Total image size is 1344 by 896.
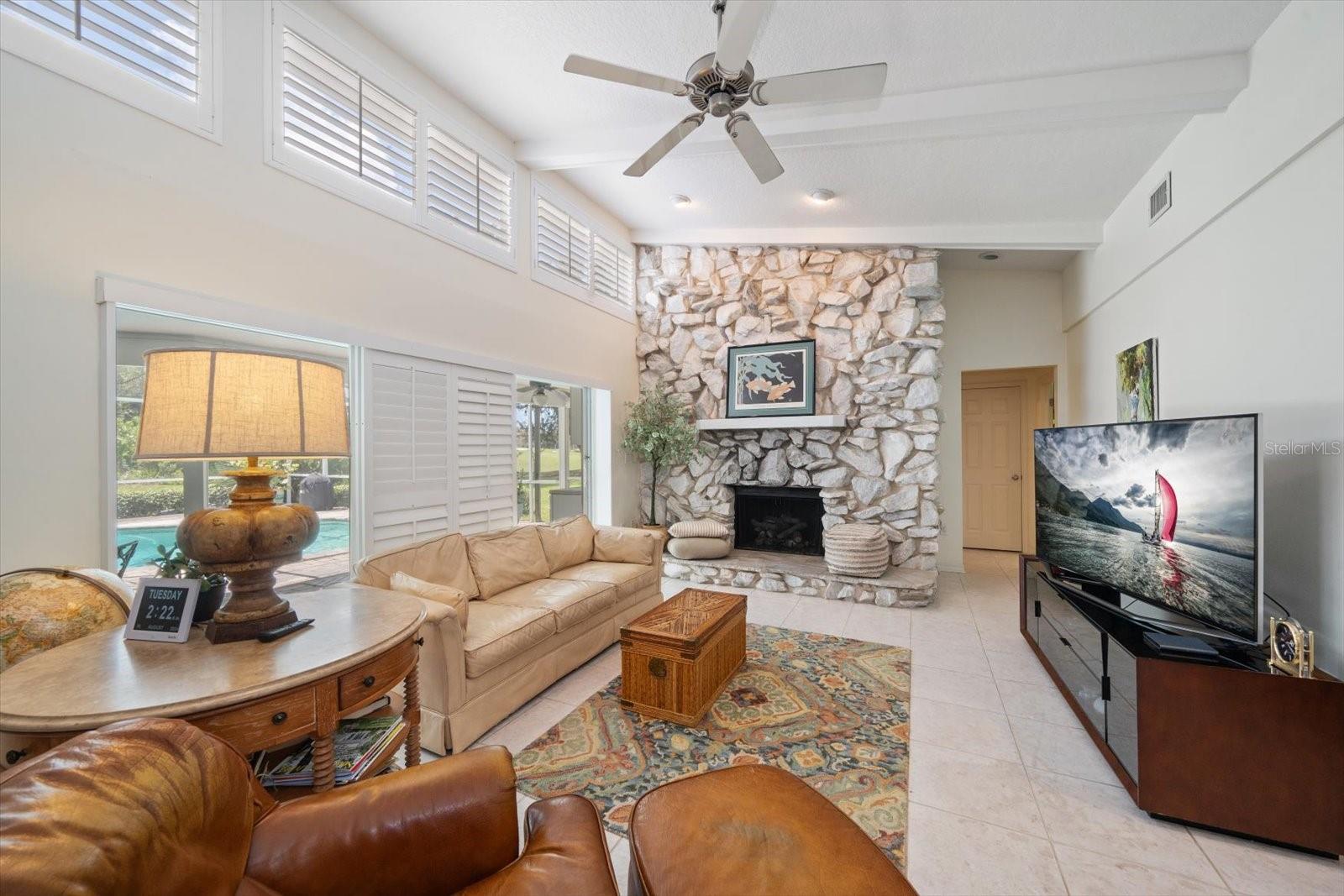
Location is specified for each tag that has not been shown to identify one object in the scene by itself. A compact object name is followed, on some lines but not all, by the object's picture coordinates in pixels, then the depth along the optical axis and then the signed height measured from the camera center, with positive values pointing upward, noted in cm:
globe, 134 -44
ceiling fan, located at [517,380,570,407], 433 +46
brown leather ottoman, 101 -85
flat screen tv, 190 -29
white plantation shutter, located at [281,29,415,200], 243 +167
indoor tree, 505 +13
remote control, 141 -51
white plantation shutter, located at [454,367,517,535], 343 -2
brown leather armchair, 60 -70
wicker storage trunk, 239 -102
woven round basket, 436 -88
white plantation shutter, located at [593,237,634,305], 486 +172
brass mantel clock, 170 -68
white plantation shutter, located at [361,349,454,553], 283 -1
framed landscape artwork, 331 +43
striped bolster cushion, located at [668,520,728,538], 500 -80
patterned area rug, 195 -129
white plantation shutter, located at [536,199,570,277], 407 +169
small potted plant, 150 -39
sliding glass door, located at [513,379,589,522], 430 -2
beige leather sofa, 215 -84
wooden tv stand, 161 -98
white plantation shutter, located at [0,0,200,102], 174 +148
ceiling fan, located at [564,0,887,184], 201 +150
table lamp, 123 +3
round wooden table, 104 -53
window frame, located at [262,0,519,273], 232 +157
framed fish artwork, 498 +67
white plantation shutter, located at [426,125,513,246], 318 +169
